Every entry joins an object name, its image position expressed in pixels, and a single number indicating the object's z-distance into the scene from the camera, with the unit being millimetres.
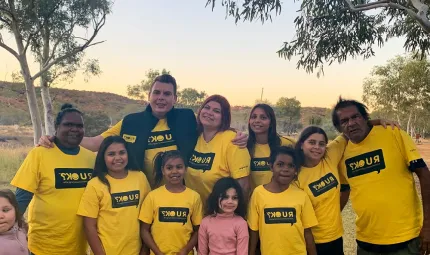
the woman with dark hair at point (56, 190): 3281
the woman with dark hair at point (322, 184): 3414
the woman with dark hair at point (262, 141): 3715
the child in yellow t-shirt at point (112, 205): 3254
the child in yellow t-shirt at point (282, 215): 3266
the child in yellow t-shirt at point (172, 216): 3328
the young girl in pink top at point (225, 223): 3301
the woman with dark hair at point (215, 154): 3543
